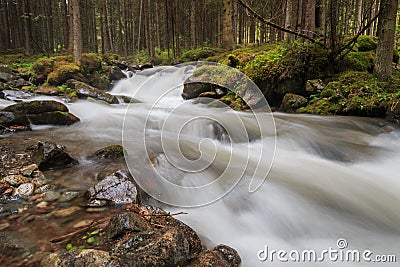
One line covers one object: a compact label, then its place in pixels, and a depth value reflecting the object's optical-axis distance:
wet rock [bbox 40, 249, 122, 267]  1.90
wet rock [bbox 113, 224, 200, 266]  2.09
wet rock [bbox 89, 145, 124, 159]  4.84
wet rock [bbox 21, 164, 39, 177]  3.96
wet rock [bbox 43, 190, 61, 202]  3.39
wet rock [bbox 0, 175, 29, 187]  3.67
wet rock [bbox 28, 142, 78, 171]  4.26
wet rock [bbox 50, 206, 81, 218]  3.04
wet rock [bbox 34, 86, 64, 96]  11.32
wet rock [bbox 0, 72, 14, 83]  12.49
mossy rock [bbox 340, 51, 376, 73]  8.52
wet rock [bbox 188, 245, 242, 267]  2.30
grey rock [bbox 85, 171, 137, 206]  3.28
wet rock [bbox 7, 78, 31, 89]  12.27
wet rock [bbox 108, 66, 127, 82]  15.99
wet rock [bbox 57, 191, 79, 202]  3.39
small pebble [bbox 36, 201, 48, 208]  3.22
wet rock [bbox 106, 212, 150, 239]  2.49
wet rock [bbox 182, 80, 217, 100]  10.32
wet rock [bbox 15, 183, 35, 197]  3.48
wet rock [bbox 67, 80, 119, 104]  11.10
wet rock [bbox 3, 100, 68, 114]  7.12
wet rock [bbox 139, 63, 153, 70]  19.21
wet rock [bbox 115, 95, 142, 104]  11.74
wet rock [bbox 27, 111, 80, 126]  7.02
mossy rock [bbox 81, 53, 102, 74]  14.74
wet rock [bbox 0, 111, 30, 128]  6.51
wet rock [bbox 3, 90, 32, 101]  9.93
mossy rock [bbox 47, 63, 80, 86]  12.83
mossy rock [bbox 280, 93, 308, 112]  8.03
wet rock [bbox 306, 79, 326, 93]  8.05
